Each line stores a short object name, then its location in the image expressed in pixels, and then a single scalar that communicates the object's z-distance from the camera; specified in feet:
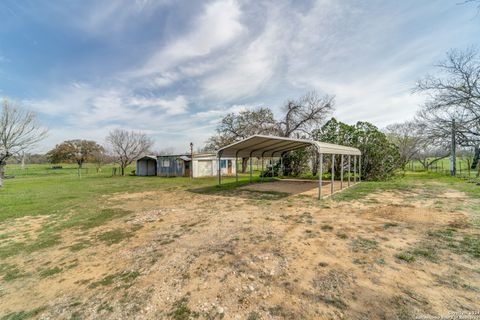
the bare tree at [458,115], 41.32
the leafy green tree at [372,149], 45.60
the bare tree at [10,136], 47.29
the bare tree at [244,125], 69.82
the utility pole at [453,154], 53.16
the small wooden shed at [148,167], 79.61
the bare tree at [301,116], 62.85
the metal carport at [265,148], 28.49
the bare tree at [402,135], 87.45
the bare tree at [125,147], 81.81
